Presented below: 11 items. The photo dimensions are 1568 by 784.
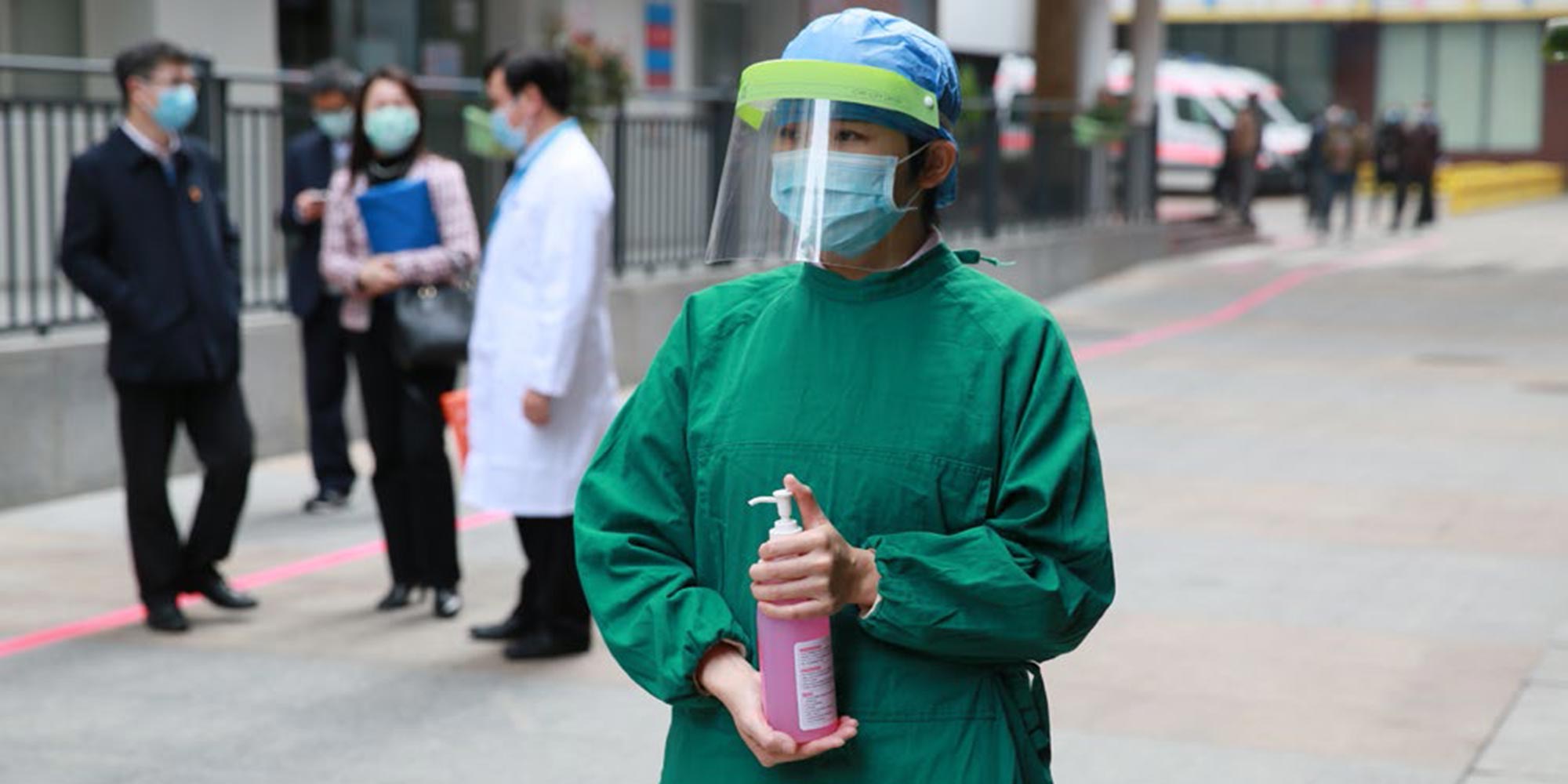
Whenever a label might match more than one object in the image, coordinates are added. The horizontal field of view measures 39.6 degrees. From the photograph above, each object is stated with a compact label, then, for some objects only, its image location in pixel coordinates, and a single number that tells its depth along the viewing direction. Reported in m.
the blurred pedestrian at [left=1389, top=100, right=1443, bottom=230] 30.16
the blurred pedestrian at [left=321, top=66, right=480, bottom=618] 7.12
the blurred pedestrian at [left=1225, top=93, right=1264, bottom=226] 28.45
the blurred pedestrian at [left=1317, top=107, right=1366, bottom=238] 28.42
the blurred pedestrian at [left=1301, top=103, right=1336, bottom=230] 28.41
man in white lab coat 6.31
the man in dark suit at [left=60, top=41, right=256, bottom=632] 7.00
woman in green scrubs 2.53
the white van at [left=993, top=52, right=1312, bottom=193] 36.19
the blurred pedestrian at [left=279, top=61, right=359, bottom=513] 9.15
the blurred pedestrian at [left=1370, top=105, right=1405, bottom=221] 31.05
